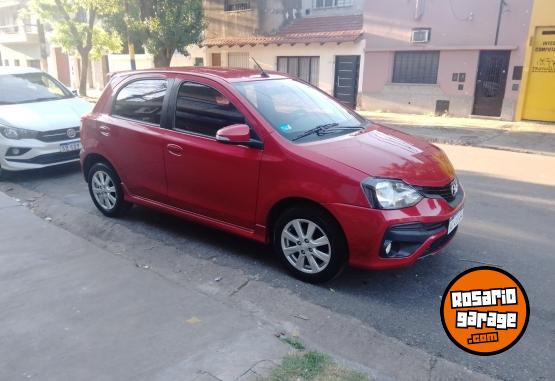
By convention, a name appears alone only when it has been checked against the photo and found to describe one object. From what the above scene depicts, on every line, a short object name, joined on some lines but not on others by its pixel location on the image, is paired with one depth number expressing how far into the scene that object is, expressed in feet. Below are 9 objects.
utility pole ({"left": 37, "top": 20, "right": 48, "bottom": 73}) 74.08
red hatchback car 11.66
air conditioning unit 51.57
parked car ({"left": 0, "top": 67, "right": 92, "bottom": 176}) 23.35
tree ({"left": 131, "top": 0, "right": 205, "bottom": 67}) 48.98
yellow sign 44.83
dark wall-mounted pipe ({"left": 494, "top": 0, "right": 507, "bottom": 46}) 46.40
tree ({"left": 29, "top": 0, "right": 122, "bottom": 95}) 66.03
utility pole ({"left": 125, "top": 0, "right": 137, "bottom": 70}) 50.46
